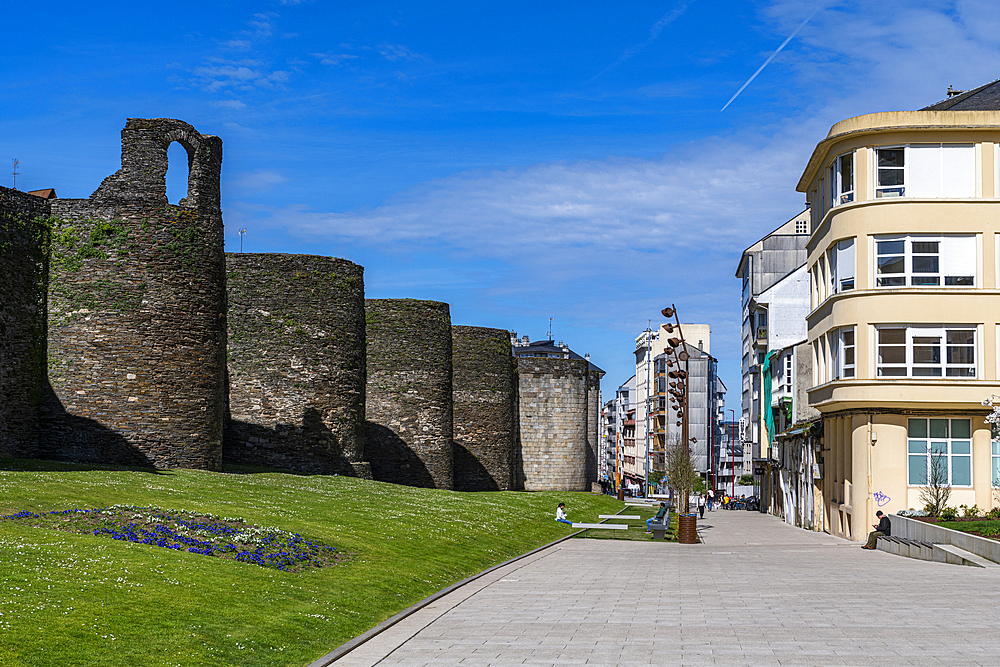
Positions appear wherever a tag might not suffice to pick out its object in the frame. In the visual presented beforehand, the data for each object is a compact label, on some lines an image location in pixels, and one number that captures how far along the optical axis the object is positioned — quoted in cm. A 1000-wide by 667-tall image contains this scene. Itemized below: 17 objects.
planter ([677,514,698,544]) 3409
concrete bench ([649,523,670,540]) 3544
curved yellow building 3559
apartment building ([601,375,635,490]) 16949
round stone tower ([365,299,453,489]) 5056
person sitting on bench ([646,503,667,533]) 3666
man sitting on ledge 3256
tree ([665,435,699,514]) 4566
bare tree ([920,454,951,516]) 3334
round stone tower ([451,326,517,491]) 5856
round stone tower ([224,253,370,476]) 4069
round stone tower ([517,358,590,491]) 6900
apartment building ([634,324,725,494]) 13412
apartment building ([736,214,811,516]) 6638
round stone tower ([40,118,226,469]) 3117
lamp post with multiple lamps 4347
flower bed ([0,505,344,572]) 1712
